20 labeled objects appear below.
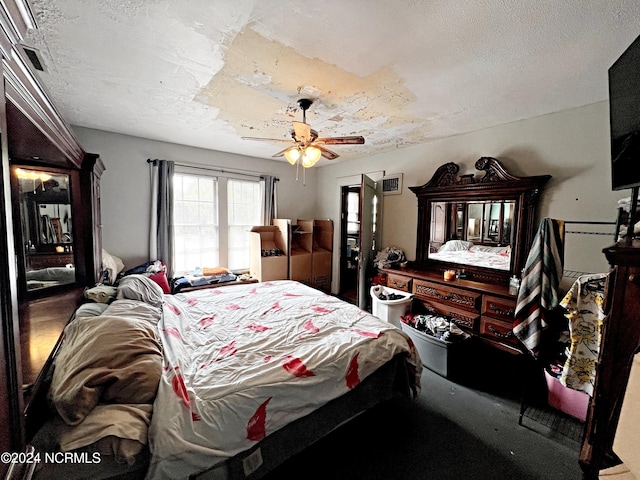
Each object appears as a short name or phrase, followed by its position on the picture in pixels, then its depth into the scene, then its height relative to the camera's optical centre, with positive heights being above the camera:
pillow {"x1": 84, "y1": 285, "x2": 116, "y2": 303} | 1.84 -0.53
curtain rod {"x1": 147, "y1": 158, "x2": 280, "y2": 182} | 3.58 +0.88
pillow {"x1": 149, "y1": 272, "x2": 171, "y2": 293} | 2.93 -0.66
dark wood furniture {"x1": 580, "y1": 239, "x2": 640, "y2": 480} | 0.89 -0.46
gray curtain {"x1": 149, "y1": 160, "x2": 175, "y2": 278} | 3.40 +0.17
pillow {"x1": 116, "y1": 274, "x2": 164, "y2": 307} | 2.03 -0.57
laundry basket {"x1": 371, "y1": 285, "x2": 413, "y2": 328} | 2.93 -1.00
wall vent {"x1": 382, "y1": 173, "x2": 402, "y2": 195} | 3.69 +0.63
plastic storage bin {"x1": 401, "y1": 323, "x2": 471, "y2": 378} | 2.32 -1.24
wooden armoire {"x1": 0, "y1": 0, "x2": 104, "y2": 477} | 0.59 +0.43
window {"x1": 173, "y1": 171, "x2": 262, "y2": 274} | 3.78 +0.09
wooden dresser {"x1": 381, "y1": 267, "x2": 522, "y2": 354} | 2.29 -0.81
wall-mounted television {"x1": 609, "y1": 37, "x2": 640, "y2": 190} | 1.06 +0.51
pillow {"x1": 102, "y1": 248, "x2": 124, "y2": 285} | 2.60 -0.49
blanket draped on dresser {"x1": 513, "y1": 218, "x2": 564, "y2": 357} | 1.80 -0.38
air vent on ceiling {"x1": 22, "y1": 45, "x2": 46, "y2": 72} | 1.58 +1.12
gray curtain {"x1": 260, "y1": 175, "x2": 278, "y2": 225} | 4.36 +0.47
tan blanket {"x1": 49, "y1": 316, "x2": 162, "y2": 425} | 0.93 -0.61
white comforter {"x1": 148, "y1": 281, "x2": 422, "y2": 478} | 1.04 -0.81
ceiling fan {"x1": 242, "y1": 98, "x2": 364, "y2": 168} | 2.12 +0.75
